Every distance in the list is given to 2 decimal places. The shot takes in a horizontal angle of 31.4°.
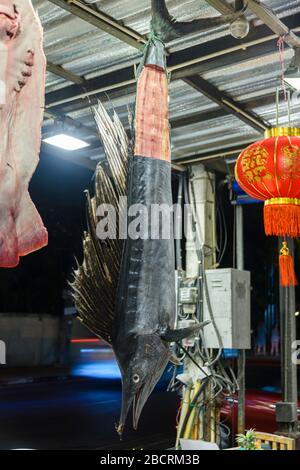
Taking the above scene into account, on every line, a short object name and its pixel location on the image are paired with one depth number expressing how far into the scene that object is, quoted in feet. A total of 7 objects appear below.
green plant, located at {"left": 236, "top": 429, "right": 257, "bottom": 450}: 11.53
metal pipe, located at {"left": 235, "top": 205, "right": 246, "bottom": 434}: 20.80
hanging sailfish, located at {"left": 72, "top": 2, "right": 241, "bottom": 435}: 7.79
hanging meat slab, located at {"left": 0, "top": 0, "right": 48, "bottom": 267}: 6.21
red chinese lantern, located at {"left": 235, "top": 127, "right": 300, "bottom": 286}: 12.30
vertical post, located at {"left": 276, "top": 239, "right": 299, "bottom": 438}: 21.22
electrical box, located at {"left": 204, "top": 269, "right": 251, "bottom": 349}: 19.56
